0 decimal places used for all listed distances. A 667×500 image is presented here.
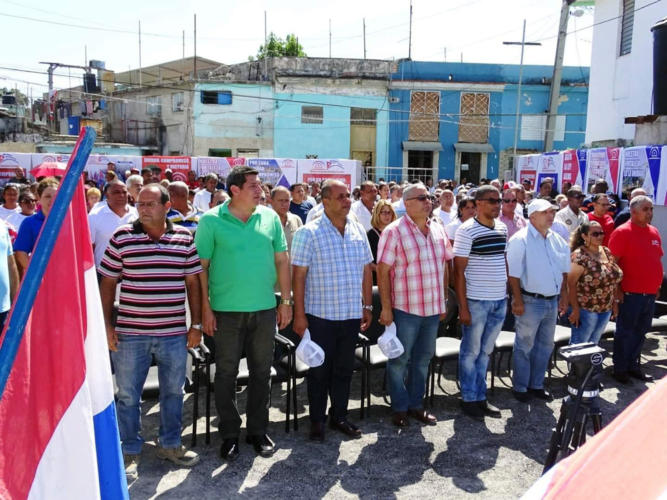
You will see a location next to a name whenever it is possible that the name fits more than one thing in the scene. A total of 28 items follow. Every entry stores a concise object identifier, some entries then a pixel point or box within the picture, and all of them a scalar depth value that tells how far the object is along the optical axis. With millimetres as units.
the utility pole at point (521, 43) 26016
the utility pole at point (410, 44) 32216
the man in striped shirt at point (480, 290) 4785
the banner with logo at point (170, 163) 18219
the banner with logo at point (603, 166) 11508
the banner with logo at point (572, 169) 12850
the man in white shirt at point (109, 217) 5664
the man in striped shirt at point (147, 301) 3742
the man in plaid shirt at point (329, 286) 4301
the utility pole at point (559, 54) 20250
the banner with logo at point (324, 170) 18141
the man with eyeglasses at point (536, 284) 5094
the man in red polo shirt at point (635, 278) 5840
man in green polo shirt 3939
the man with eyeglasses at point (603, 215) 7156
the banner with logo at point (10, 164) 16531
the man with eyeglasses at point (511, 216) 6582
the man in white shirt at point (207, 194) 9703
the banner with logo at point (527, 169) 15281
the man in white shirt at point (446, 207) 8742
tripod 2686
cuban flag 1582
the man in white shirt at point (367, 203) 7988
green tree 42250
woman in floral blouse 5398
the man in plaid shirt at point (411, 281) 4578
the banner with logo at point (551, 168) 13969
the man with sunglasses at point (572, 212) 7961
